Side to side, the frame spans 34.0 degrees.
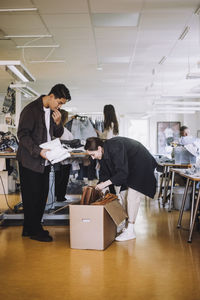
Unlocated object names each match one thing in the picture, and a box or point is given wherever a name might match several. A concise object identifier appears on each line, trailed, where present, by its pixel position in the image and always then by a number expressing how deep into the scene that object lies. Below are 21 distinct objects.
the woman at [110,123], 4.58
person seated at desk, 5.70
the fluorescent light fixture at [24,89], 5.37
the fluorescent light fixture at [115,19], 4.77
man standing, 3.04
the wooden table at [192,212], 3.10
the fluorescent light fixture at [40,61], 6.61
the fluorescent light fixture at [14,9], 4.38
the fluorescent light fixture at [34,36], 5.34
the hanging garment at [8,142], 3.89
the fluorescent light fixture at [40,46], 5.87
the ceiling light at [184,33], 5.14
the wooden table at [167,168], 4.95
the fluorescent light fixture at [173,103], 6.97
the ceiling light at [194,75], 5.17
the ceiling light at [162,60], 6.82
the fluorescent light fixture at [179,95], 6.65
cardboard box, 2.80
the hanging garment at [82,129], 5.16
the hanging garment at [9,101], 5.91
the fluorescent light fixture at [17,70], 3.61
